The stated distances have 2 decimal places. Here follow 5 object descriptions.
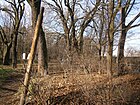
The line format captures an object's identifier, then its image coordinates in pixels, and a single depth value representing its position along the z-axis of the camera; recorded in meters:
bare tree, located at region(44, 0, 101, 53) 10.18
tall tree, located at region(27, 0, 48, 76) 6.51
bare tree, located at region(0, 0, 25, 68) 14.75
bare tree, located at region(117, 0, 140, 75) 7.52
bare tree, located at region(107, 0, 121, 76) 6.26
